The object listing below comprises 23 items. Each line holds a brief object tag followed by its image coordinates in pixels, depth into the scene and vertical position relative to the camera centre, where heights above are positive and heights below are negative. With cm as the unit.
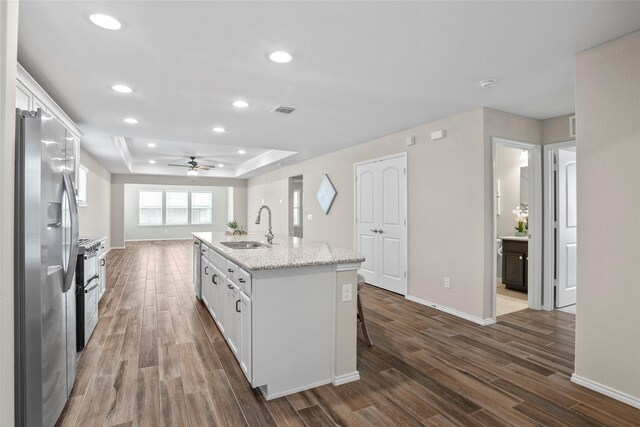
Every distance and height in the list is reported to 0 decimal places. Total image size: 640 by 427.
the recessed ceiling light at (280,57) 240 +115
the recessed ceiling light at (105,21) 192 +114
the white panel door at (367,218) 525 -9
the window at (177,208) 1366 +20
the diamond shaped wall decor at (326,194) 640 +37
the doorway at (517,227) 405 -22
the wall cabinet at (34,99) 232 +96
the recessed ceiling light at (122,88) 300 +115
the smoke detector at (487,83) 287 +114
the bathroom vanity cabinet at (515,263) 480 -76
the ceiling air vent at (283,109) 369 +117
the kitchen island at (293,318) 216 -73
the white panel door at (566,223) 398 -13
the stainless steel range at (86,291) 279 -69
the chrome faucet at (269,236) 349 -25
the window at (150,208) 1322 +20
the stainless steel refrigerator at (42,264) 146 -26
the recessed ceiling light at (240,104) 350 +117
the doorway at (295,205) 866 +20
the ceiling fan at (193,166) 864 +124
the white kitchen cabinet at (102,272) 393 -74
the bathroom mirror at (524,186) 557 +44
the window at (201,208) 1409 +20
